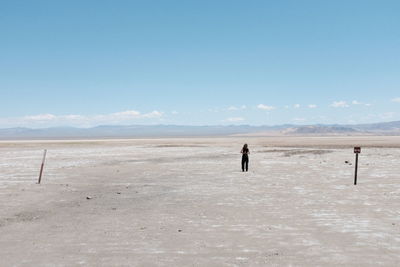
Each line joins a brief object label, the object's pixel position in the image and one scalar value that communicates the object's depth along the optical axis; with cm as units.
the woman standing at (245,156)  2510
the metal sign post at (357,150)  2041
